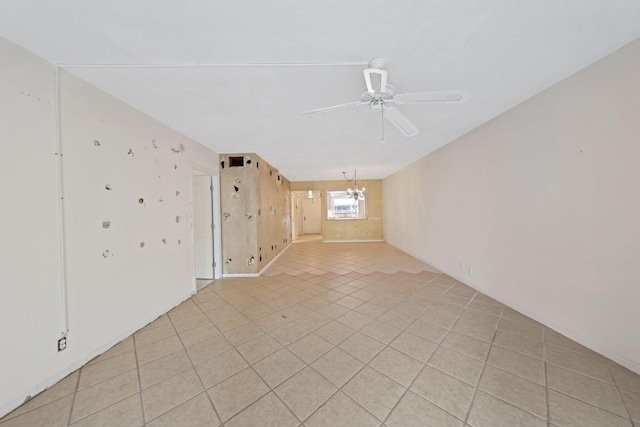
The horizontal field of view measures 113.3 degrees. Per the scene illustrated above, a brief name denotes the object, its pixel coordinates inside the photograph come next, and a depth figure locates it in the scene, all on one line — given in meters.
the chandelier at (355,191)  7.19
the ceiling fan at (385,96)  1.43
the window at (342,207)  8.04
